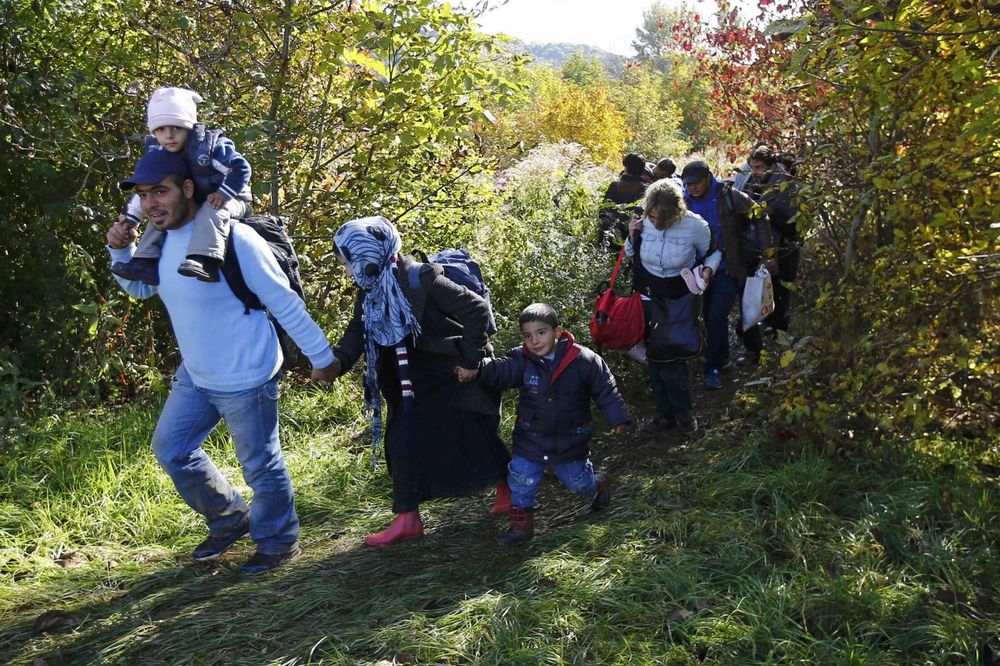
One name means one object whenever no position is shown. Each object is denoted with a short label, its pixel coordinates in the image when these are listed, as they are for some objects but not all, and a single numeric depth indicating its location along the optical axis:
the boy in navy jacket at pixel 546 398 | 4.26
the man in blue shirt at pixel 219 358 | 3.69
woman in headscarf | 4.13
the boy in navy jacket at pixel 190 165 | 3.68
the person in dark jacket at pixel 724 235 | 6.15
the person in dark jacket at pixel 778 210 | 6.46
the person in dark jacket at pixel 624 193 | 7.51
